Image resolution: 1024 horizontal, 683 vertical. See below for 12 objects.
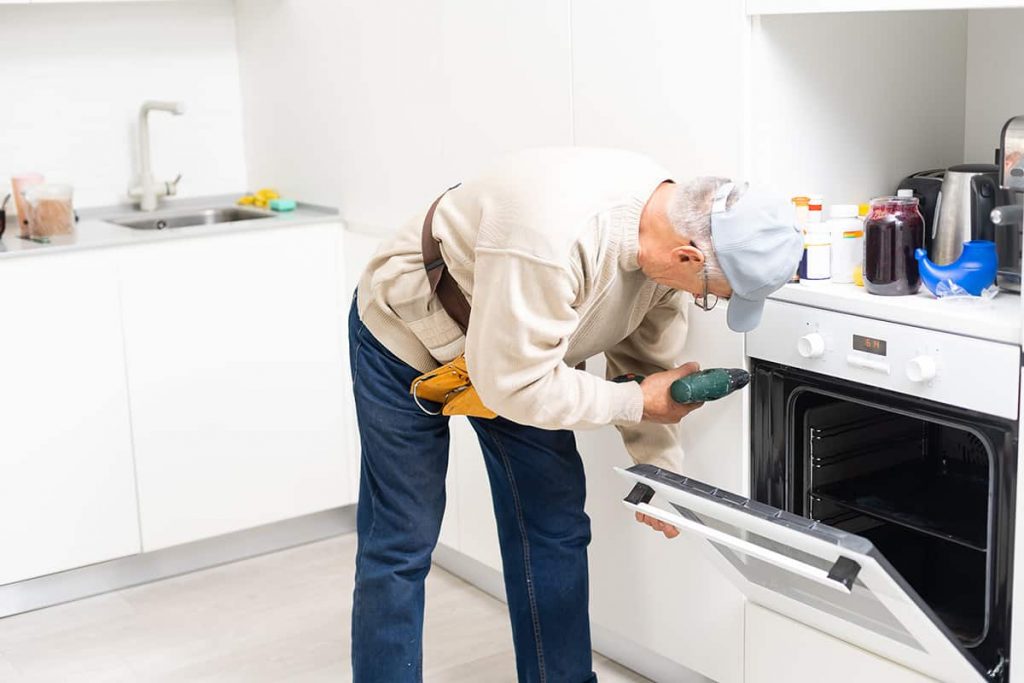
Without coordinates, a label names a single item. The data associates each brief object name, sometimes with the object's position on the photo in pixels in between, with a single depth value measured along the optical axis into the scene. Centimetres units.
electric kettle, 216
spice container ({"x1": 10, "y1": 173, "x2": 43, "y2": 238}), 329
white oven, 188
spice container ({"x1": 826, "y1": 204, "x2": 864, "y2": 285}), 225
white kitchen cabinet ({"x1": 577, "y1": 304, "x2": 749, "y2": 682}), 239
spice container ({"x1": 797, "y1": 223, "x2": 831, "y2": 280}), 222
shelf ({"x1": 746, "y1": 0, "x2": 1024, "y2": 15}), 186
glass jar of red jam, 209
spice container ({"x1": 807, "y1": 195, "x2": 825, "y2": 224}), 226
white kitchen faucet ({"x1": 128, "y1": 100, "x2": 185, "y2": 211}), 367
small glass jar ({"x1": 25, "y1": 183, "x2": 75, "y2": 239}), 326
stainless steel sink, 369
